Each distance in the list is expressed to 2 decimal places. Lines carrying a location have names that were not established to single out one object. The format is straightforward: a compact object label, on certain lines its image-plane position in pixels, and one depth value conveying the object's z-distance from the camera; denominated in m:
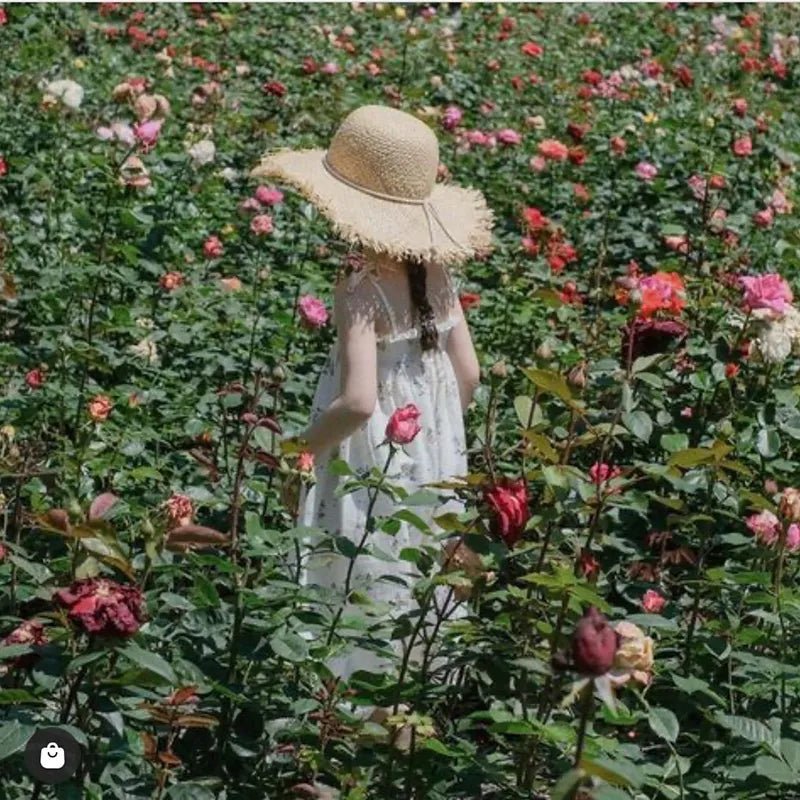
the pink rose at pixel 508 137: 5.63
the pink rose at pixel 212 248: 4.33
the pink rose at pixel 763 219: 4.73
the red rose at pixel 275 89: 5.43
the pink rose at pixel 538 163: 5.74
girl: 3.03
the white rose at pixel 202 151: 4.83
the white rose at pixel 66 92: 4.75
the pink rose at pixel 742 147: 5.13
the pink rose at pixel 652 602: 2.64
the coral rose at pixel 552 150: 5.39
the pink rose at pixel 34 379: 3.46
